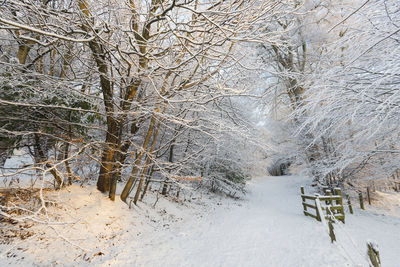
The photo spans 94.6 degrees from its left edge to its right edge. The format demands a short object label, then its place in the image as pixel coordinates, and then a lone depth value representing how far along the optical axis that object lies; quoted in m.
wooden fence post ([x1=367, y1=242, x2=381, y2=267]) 2.65
